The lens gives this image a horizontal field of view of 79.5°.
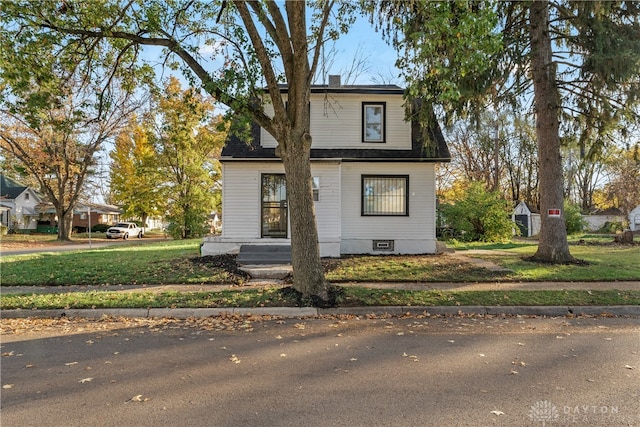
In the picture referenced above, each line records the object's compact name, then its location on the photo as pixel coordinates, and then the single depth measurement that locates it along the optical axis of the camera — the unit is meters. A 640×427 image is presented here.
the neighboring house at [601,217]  44.00
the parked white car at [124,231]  36.19
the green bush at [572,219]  25.52
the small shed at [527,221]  32.22
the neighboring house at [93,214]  46.56
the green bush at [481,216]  19.22
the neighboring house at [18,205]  43.47
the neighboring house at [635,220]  41.30
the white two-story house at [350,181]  13.16
